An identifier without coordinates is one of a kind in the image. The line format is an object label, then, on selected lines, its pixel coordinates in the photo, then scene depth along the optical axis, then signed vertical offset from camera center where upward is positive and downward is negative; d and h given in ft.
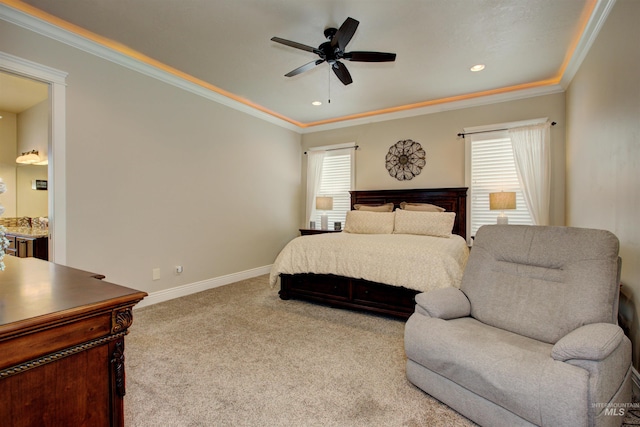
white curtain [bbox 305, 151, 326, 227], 19.03 +2.13
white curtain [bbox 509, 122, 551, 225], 12.76 +2.03
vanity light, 15.00 +2.54
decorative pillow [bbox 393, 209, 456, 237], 12.55 -0.53
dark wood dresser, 2.73 -1.47
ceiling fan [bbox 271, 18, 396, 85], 7.82 +4.61
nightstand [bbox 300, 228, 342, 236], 17.21 -1.26
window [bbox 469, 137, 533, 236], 13.60 +1.55
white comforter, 9.16 -1.66
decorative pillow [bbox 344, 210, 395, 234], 13.46 -0.55
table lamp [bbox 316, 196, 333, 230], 17.87 +0.23
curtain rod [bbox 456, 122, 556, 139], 14.00 +3.83
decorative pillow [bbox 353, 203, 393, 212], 15.74 +0.13
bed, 9.70 -2.74
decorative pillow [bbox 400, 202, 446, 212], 14.39 +0.18
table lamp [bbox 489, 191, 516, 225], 12.66 +0.40
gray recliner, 4.15 -2.22
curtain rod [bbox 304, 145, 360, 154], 17.87 +3.83
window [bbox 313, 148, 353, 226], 18.31 +1.84
